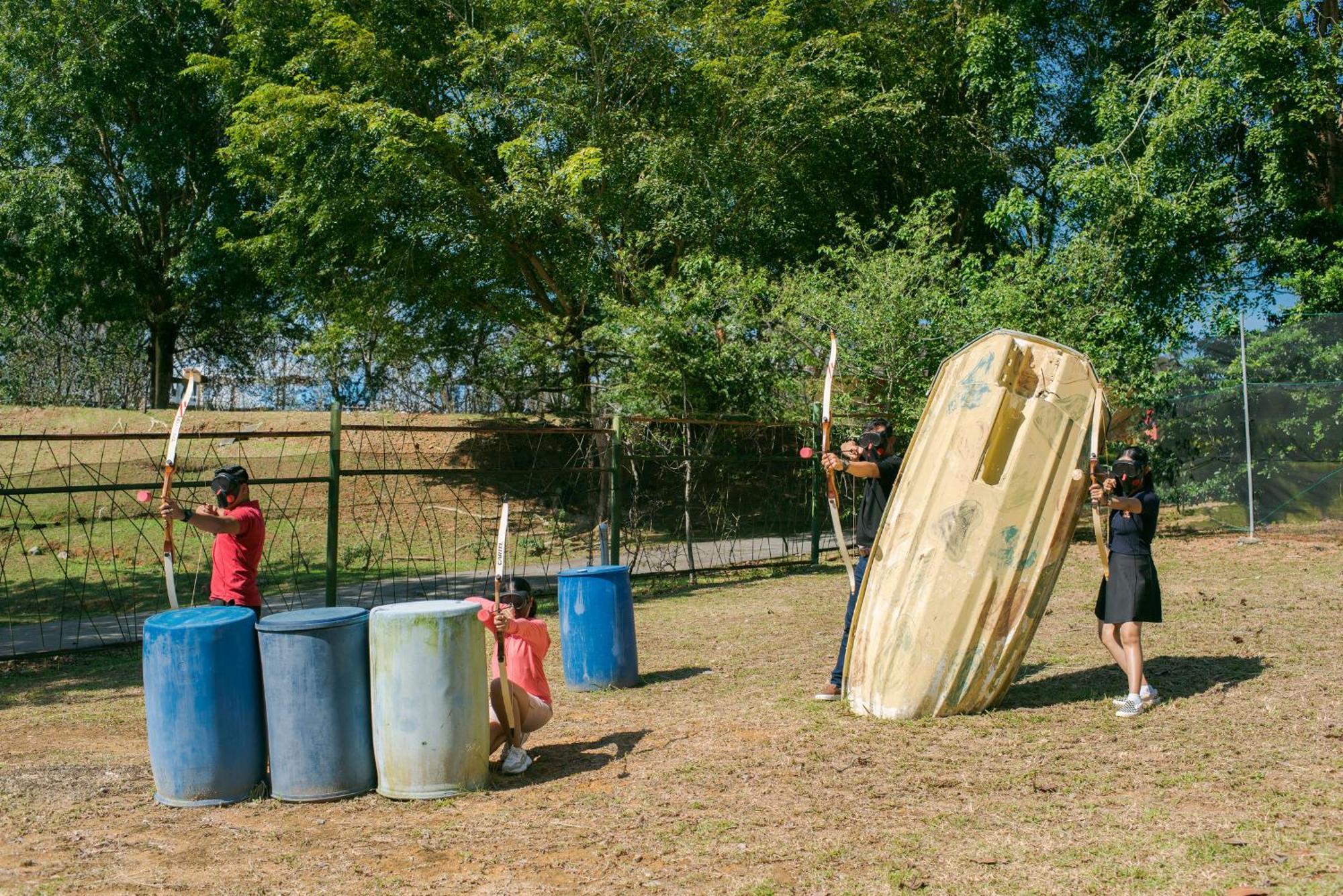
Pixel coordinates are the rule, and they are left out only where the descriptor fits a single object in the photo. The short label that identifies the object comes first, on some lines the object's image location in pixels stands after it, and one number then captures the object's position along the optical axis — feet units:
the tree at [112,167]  77.00
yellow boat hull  20.89
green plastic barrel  17.65
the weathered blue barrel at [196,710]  17.37
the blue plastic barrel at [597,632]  26.40
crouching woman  19.65
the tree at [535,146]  61.36
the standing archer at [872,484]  23.58
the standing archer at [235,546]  22.34
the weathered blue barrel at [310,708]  17.54
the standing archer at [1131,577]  21.58
